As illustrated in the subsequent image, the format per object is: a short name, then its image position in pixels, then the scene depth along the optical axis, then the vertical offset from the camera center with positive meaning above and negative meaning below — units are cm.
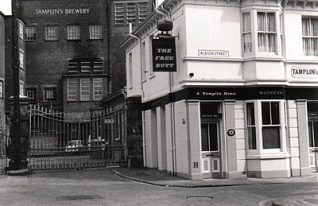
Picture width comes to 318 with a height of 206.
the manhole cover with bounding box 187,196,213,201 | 1409 -173
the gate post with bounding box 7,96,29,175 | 2112 -14
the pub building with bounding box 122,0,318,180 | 1902 +186
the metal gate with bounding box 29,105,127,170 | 2531 -56
